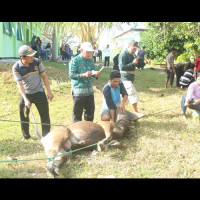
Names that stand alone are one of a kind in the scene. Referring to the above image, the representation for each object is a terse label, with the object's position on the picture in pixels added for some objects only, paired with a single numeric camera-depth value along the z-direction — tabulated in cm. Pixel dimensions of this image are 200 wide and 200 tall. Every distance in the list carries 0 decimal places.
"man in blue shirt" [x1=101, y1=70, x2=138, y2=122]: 505
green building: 1451
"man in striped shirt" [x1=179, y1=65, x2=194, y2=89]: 947
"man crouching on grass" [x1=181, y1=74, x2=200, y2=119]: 588
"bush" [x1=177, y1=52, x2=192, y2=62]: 1708
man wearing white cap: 484
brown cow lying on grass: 367
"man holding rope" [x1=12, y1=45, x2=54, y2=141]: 475
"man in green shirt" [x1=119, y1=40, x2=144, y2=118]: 609
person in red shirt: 954
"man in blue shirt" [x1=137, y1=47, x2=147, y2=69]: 637
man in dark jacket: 1104
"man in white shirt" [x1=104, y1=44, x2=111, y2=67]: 2055
